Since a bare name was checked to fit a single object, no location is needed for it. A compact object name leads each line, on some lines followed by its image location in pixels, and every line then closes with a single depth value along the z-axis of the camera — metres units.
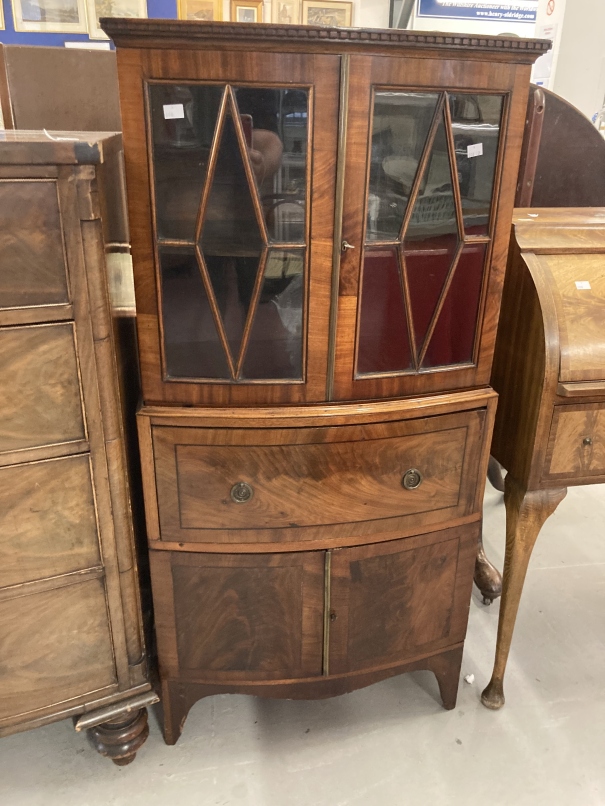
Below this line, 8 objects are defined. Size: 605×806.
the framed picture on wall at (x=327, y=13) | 2.55
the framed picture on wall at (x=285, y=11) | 2.51
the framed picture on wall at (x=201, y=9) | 2.44
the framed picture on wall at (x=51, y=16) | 2.35
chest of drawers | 0.97
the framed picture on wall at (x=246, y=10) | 2.48
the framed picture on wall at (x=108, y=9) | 2.39
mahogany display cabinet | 1.01
